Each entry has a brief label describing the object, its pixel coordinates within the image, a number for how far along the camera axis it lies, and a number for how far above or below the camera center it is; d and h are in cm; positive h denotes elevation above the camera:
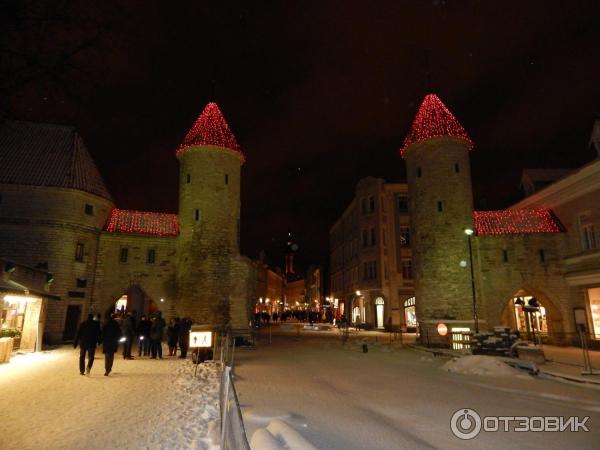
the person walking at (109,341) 1193 -94
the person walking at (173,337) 1762 -118
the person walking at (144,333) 1742 -101
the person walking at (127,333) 1633 -95
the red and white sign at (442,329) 2100 -92
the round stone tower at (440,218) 2503 +591
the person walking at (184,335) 1756 -110
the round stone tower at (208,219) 2638 +605
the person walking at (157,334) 1633 -100
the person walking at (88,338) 1192 -85
